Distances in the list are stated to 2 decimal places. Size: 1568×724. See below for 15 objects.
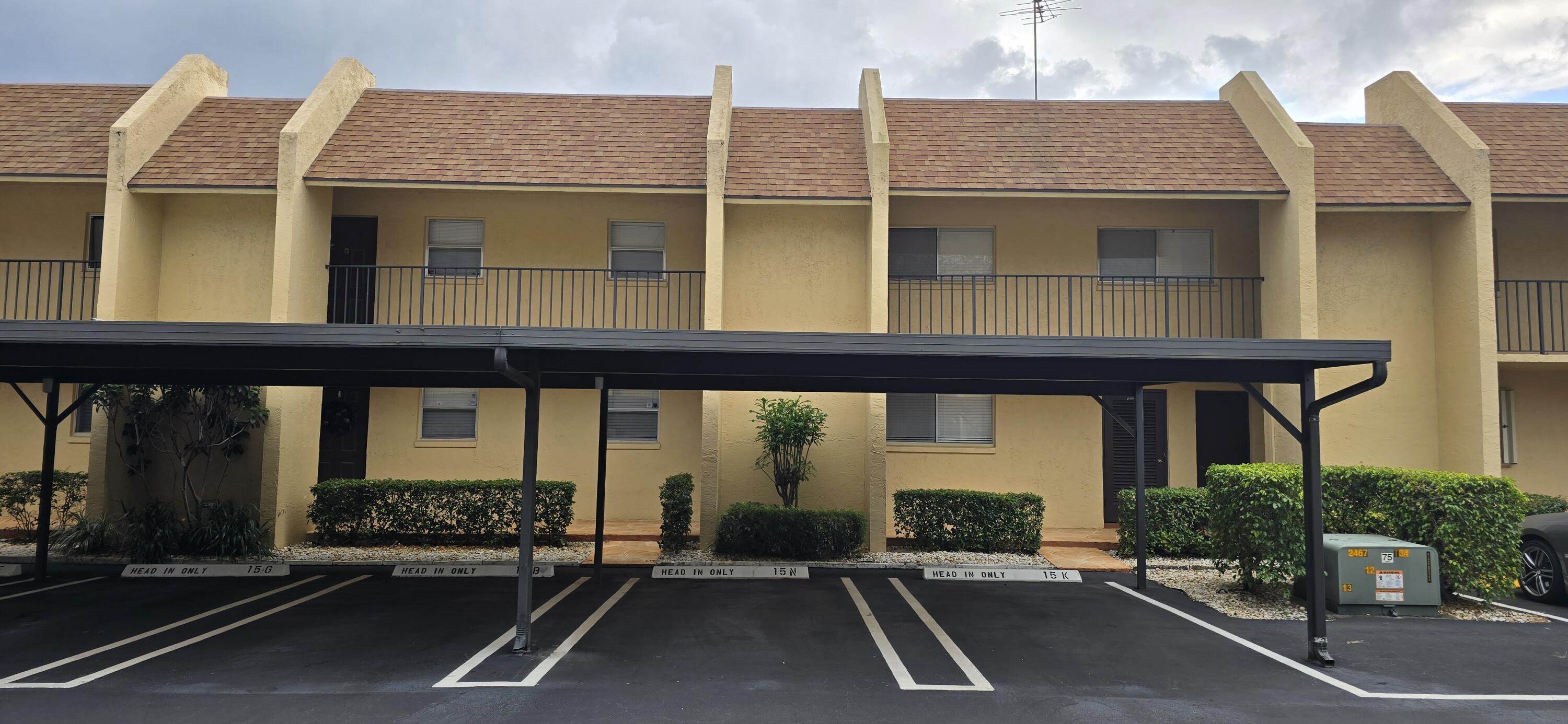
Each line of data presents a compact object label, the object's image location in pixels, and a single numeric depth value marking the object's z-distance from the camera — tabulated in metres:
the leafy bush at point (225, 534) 11.67
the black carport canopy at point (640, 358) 6.78
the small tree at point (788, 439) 12.41
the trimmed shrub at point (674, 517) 12.05
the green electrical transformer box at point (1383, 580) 9.12
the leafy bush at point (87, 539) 11.80
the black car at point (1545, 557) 9.56
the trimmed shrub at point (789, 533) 11.86
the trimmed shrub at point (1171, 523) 12.26
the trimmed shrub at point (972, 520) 12.53
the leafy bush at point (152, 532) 11.33
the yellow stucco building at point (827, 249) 12.96
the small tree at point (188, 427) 11.95
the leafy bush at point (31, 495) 12.71
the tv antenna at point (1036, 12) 19.48
